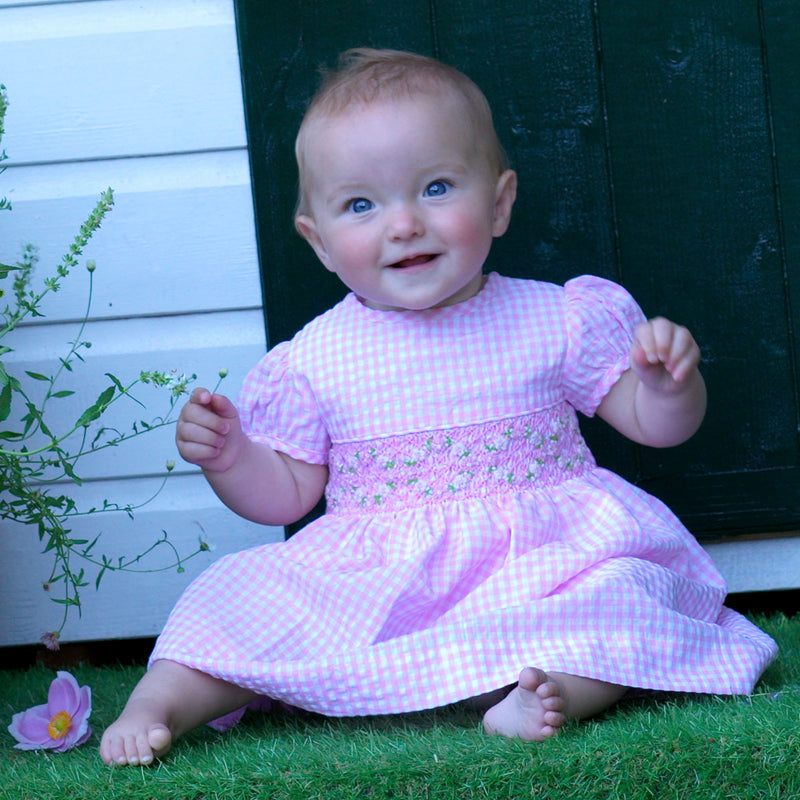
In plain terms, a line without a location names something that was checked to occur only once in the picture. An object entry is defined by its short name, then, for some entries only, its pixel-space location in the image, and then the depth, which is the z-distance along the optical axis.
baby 1.91
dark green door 2.15
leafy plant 2.16
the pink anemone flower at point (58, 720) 1.95
